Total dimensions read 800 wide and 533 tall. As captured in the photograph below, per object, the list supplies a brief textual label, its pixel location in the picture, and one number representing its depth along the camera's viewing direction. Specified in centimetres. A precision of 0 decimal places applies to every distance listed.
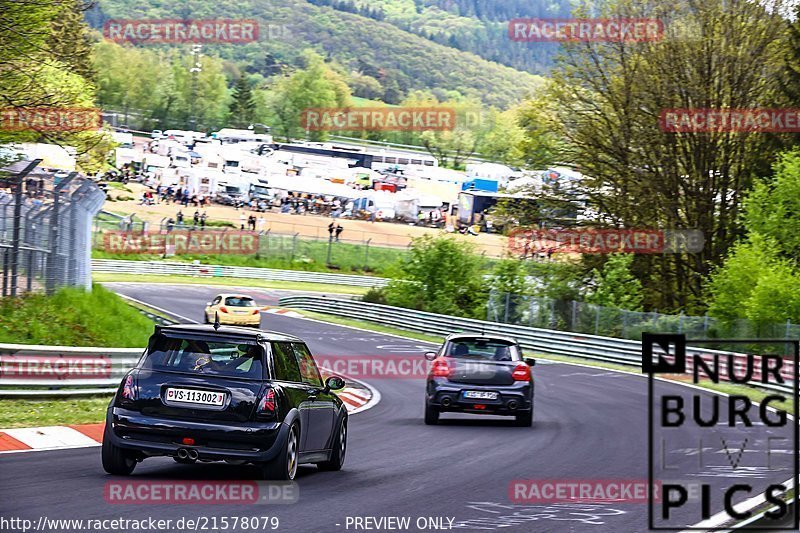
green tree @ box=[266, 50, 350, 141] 19750
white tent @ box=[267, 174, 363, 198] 10781
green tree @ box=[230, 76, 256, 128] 18775
